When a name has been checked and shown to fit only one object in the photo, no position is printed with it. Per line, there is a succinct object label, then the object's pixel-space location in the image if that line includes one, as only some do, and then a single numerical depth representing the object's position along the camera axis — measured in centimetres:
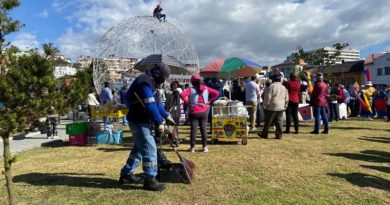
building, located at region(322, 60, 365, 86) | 6906
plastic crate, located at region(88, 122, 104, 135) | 1061
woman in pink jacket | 838
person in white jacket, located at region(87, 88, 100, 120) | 1437
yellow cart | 974
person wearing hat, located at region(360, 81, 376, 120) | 1923
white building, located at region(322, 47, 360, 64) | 16681
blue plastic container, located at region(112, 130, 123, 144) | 1068
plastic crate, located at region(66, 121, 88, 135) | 1055
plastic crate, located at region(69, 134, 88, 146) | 1054
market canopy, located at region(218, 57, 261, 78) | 1347
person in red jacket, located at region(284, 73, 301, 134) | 1167
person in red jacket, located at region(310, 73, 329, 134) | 1162
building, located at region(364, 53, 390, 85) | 6569
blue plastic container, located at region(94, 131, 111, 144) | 1055
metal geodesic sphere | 1743
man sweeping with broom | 545
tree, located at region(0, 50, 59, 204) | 396
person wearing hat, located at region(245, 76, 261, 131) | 1244
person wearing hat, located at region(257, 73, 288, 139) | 1049
